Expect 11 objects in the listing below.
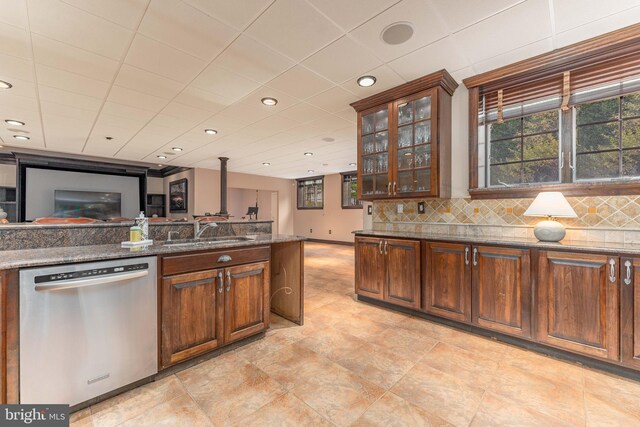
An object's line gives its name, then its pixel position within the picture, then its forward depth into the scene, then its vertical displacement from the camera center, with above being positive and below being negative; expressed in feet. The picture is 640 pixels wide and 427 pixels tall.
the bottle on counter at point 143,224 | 7.13 -0.27
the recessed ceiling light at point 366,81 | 9.15 +4.65
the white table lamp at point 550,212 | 7.38 +0.03
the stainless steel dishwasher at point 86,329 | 4.56 -2.18
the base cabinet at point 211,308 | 6.09 -2.42
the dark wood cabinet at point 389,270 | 9.48 -2.17
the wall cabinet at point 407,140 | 9.23 +2.78
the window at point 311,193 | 32.81 +2.68
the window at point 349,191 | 28.81 +2.51
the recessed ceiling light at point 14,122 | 13.28 +4.66
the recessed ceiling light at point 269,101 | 10.83 +4.66
